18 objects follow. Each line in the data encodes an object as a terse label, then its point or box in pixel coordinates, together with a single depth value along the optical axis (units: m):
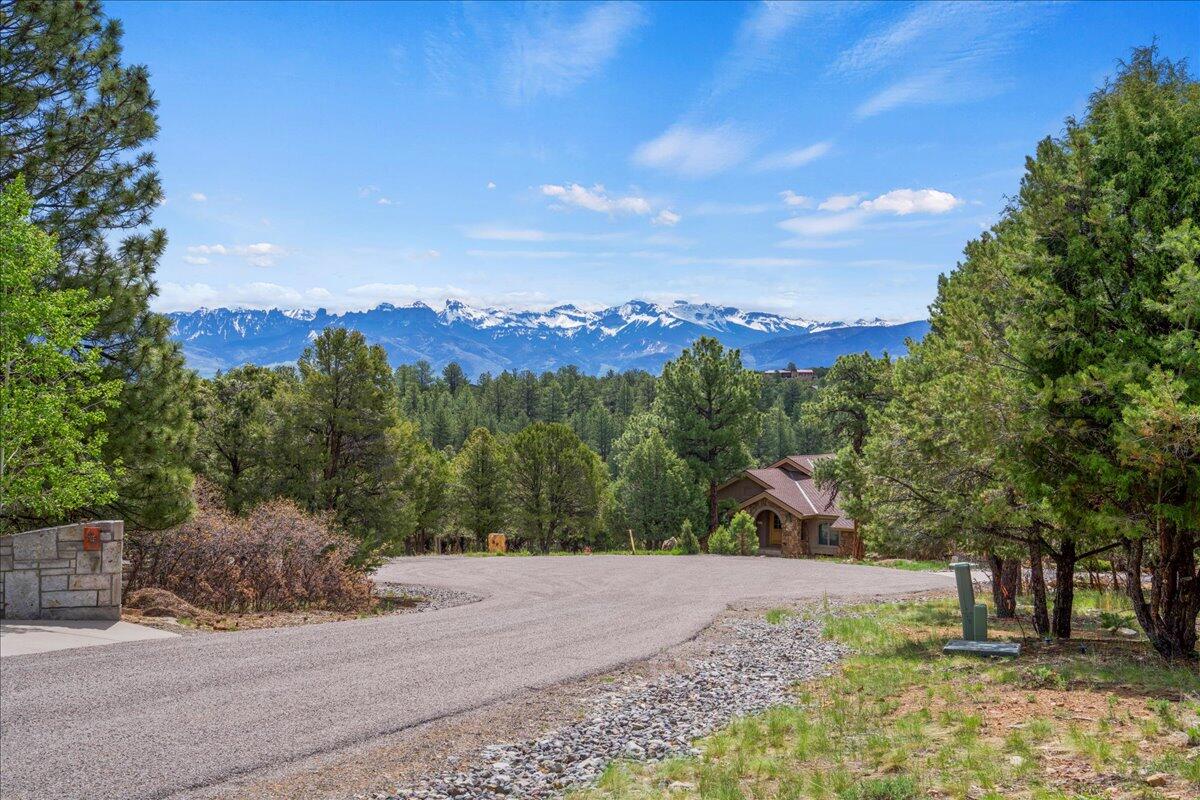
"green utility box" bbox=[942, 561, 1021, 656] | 11.53
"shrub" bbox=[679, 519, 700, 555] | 39.28
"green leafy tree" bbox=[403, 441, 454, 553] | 45.57
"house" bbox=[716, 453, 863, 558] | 49.97
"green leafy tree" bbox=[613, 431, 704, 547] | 48.50
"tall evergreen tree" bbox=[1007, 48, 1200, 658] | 9.20
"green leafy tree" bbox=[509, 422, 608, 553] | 48.22
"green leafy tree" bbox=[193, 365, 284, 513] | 28.36
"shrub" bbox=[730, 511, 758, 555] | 39.25
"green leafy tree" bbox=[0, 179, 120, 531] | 12.12
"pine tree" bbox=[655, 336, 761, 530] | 49.97
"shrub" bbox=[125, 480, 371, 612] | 15.52
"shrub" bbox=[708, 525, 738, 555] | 38.66
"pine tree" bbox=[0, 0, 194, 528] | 13.74
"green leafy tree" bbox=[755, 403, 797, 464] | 102.31
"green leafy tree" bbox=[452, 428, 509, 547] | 53.06
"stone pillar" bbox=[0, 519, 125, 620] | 11.94
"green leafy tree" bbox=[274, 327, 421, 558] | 22.58
